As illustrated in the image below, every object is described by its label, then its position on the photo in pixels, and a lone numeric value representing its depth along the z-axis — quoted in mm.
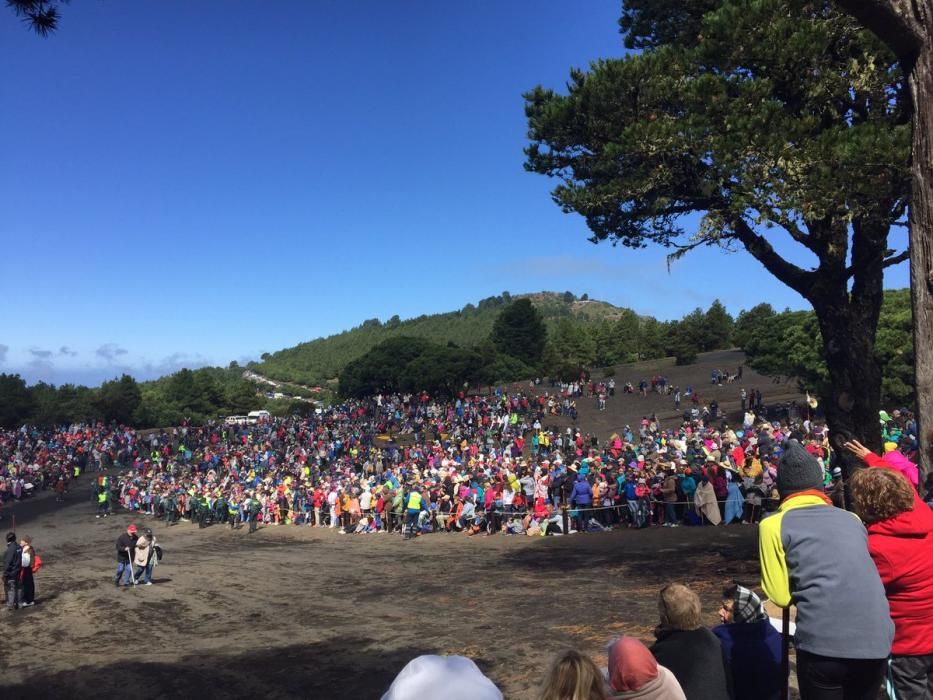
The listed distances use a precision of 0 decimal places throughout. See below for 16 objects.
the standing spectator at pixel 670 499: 15898
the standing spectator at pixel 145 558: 15266
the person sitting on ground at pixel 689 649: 3539
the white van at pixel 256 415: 73438
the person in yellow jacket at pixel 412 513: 19641
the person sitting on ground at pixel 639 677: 3172
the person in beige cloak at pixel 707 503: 15055
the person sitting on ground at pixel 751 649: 3844
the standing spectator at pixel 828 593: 3096
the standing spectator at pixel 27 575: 13977
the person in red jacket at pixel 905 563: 3344
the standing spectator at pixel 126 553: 15227
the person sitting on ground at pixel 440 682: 2377
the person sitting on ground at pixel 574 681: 2721
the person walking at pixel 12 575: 13773
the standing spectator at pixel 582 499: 16953
